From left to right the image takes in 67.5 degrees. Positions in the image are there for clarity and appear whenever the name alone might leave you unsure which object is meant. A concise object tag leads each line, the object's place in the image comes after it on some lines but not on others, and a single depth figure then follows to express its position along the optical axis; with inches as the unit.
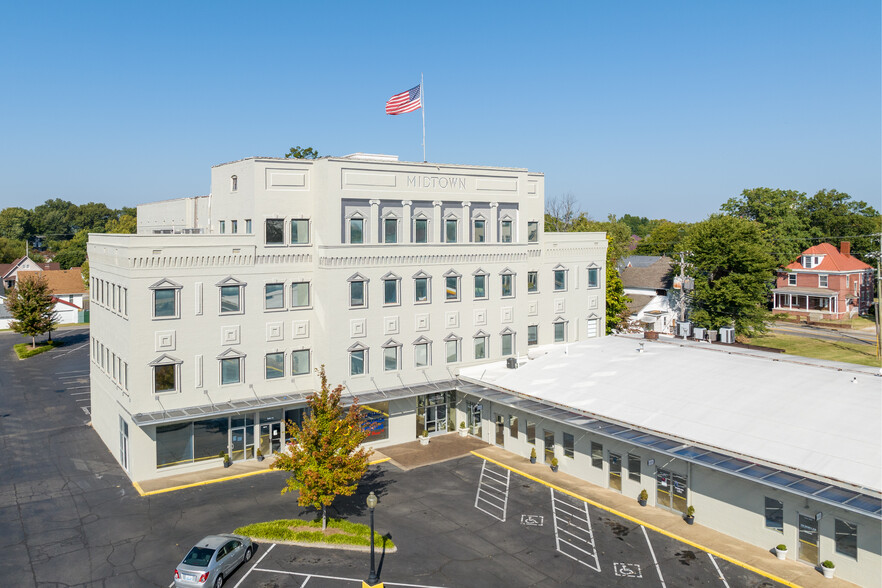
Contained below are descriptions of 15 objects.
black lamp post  1010.7
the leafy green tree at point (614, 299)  2600.9
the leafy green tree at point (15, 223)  6973.4
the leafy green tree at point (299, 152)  3403.1
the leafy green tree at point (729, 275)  2874.0
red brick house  3929.6
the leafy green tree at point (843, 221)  4660.4
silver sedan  983.0
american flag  1806.1
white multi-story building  1483.8
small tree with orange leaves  1155.9
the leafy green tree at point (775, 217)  4133.9
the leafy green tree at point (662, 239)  5477.4
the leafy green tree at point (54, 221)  7460.6
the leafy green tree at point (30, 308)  3053.6
